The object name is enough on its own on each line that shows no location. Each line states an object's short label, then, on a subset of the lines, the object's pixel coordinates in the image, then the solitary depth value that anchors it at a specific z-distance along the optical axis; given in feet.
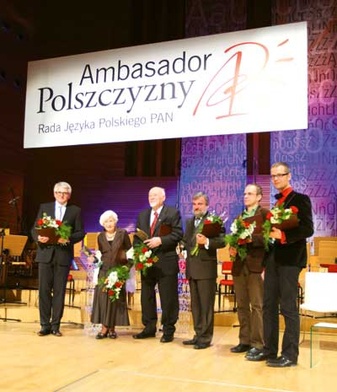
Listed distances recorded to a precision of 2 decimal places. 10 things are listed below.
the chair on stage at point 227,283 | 21.59
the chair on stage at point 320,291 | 15.42
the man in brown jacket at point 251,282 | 14.38
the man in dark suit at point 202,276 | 15.53
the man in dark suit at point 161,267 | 16.72
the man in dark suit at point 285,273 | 12.78
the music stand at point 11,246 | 23.70
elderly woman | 17.22
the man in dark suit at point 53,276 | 17.60
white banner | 17.11
